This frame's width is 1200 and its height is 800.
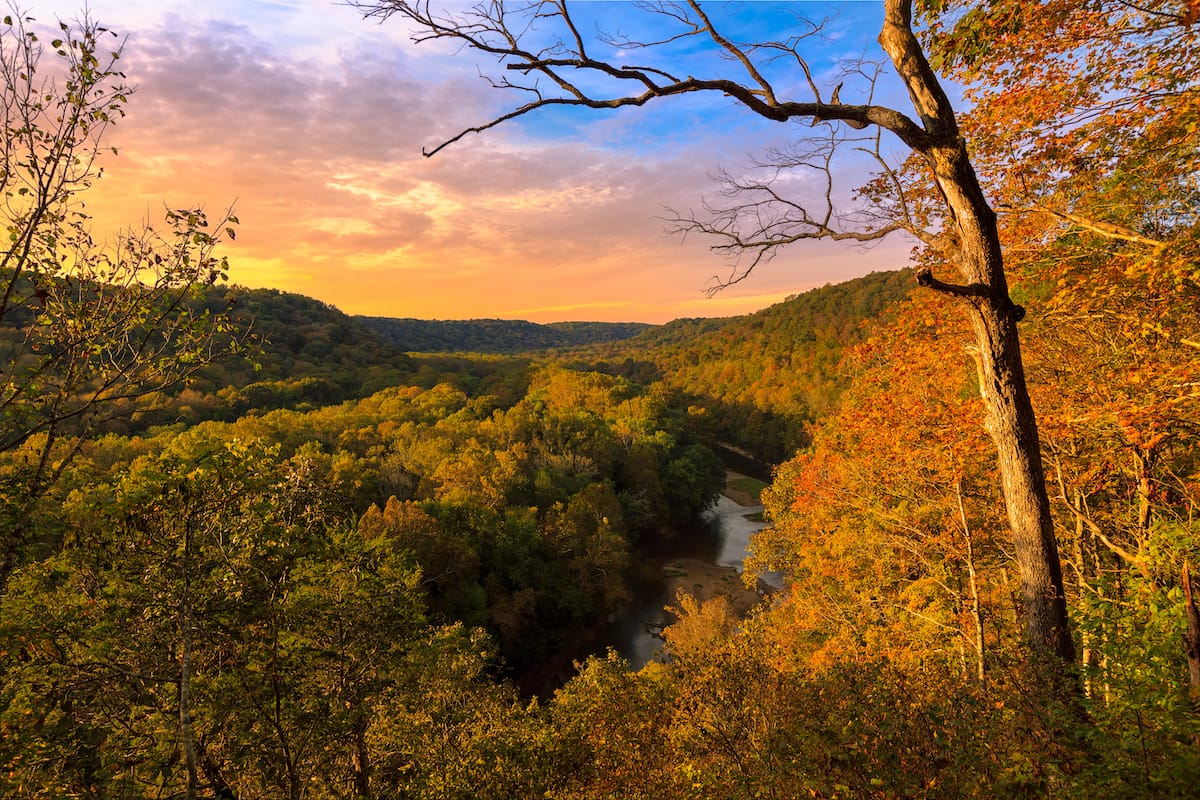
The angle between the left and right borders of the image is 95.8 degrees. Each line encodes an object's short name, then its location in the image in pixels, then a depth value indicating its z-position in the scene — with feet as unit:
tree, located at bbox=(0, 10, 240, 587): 15.02
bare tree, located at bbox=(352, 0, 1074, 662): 13.94
